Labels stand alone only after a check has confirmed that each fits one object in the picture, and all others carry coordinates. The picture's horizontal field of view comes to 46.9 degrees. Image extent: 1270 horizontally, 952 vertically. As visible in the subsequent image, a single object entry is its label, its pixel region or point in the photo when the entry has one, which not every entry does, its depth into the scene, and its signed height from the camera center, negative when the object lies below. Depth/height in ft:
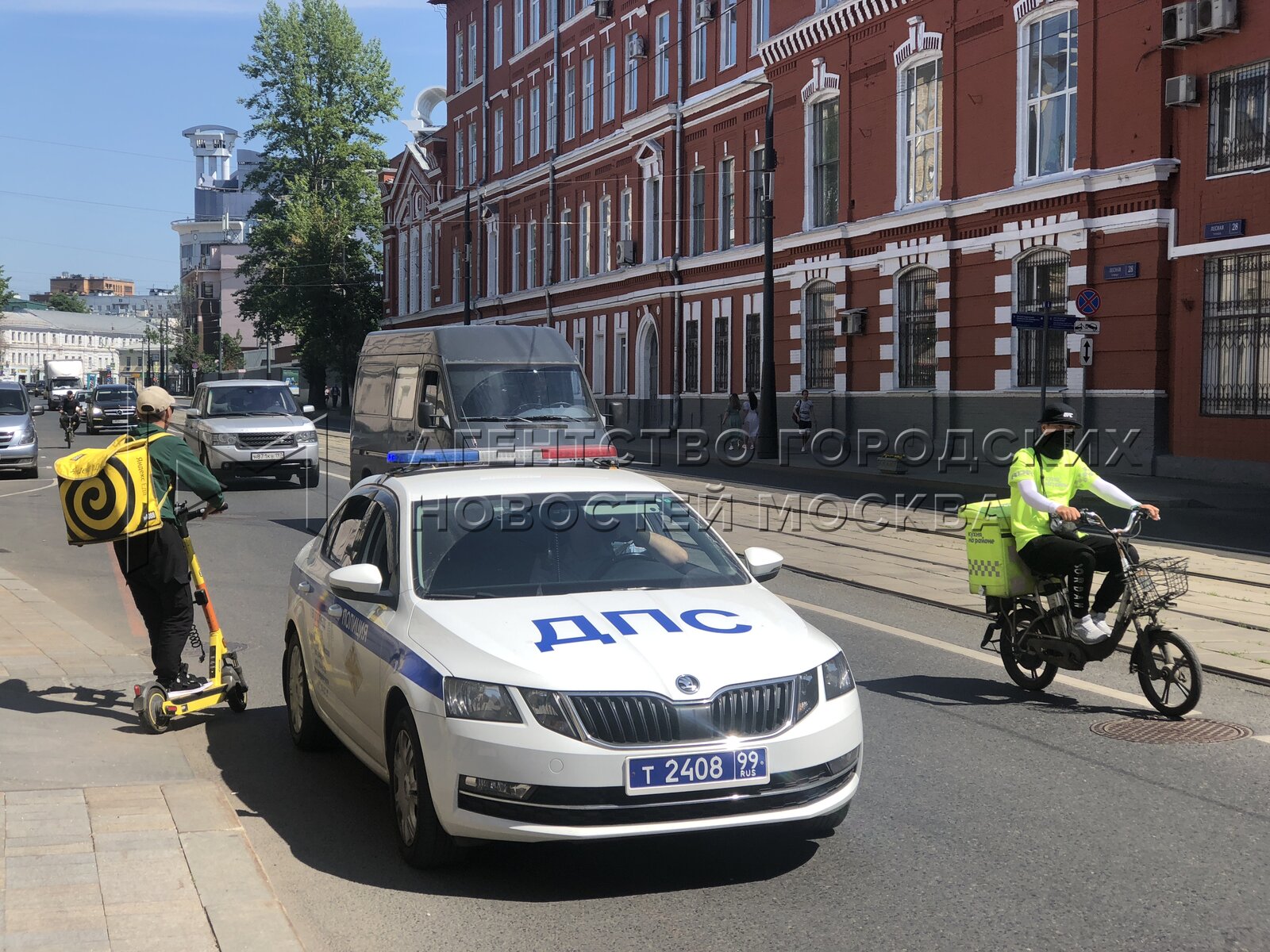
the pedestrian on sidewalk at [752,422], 116.67 -1.72
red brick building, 78.64 +13.87
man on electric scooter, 24.14 -2.65
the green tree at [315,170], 232.53 +37.30
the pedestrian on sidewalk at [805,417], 113.60 -1.29
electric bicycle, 24.98 -4.22
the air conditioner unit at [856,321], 109.60 +6.02
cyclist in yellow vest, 26.00 -2.12
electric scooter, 23.82 -4.86
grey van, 51.75 +0.10
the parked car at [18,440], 87.04 -2.37
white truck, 345.31 +5.57
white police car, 16.11 -3.18
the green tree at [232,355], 396.16 +12.11
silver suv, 79.25 -1.83
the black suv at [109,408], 164.66 -0.91
